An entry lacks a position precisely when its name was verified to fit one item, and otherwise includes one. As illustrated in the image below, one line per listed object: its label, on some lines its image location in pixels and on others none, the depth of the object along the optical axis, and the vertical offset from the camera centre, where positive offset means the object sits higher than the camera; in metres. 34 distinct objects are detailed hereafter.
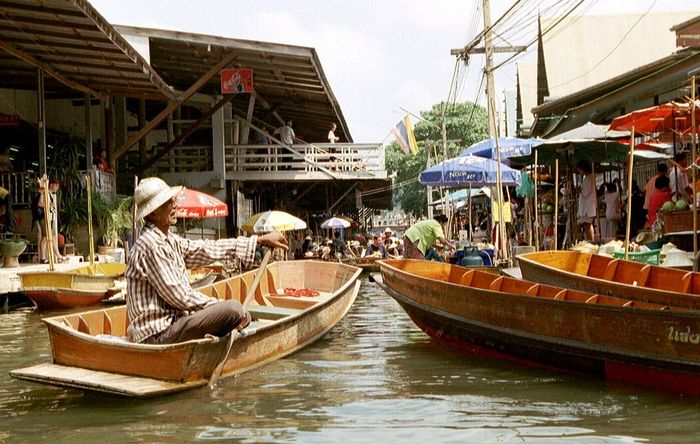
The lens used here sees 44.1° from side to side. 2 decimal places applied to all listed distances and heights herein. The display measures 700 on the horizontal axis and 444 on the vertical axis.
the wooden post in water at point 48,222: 12.85 +0.41
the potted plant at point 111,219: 16.52 +0.56
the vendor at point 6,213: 14.55 +0.66
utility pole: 17.67 +3.72
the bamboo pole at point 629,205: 8.83 +0.28
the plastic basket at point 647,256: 9.49 -0.28
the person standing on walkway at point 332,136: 24.55 +2.99
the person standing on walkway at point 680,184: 11.09 +0.60
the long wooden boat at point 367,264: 22.77 -0.65
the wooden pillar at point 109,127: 18.91 +2.65
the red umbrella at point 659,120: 9.91 +1.32
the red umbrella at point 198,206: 16.23 +0.75
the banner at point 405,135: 27.97 +3.38
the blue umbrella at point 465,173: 15.28 +1.15
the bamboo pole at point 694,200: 8.30 +0.29
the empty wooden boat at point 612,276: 6.66 -0.41
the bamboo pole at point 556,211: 11.88 +0.32
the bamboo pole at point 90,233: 13.82 +0.25
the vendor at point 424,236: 12.16 +0.03
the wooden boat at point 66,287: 12.26 -0.56
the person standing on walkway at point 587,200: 13.48 +0.51
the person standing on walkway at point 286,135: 22.41 +2.79
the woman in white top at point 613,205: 13.65 +0.43
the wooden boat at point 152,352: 5.70 -0.78
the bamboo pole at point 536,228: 12.84 +0.10
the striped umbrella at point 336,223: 29.17 +0.60
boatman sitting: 5.76 -0.31
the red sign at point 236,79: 19.56 +3.73
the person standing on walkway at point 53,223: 14.49 +0.45
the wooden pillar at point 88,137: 17.28 +2.23
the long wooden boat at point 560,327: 5.70 -0.72
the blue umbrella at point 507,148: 14.44 +1.53
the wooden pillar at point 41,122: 14.62 +2.21
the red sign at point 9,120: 16.81 +2.55
